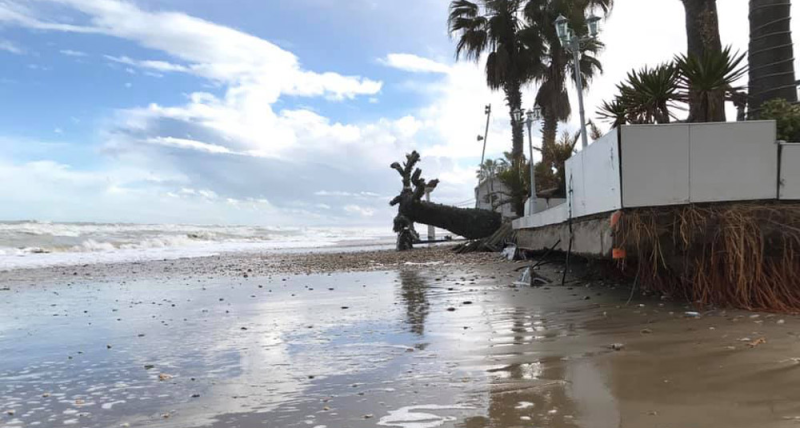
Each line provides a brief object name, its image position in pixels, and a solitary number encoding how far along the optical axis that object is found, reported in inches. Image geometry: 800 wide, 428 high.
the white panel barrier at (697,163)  204.8
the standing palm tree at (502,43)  924.6
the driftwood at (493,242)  618.2
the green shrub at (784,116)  232.8
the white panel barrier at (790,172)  203.0
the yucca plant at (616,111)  292.4
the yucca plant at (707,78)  261.1
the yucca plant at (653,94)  270.5
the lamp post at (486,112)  1683.8
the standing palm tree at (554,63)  893.8
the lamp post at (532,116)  653.3
